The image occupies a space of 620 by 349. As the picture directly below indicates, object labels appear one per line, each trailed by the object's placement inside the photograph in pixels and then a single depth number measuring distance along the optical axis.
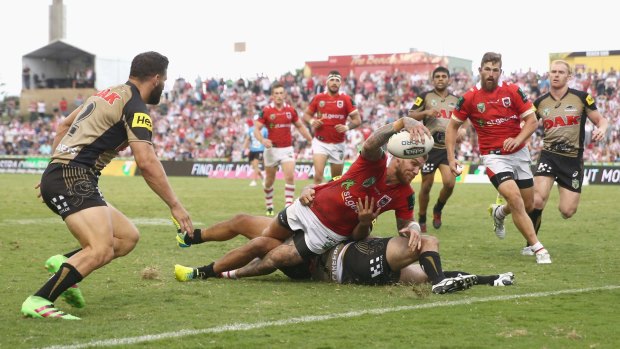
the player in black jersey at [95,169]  6.97
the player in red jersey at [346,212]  8.02
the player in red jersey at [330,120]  18.80
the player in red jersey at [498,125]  11.08
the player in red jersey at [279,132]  19.83
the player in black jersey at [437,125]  15.23
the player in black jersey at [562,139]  11.77
